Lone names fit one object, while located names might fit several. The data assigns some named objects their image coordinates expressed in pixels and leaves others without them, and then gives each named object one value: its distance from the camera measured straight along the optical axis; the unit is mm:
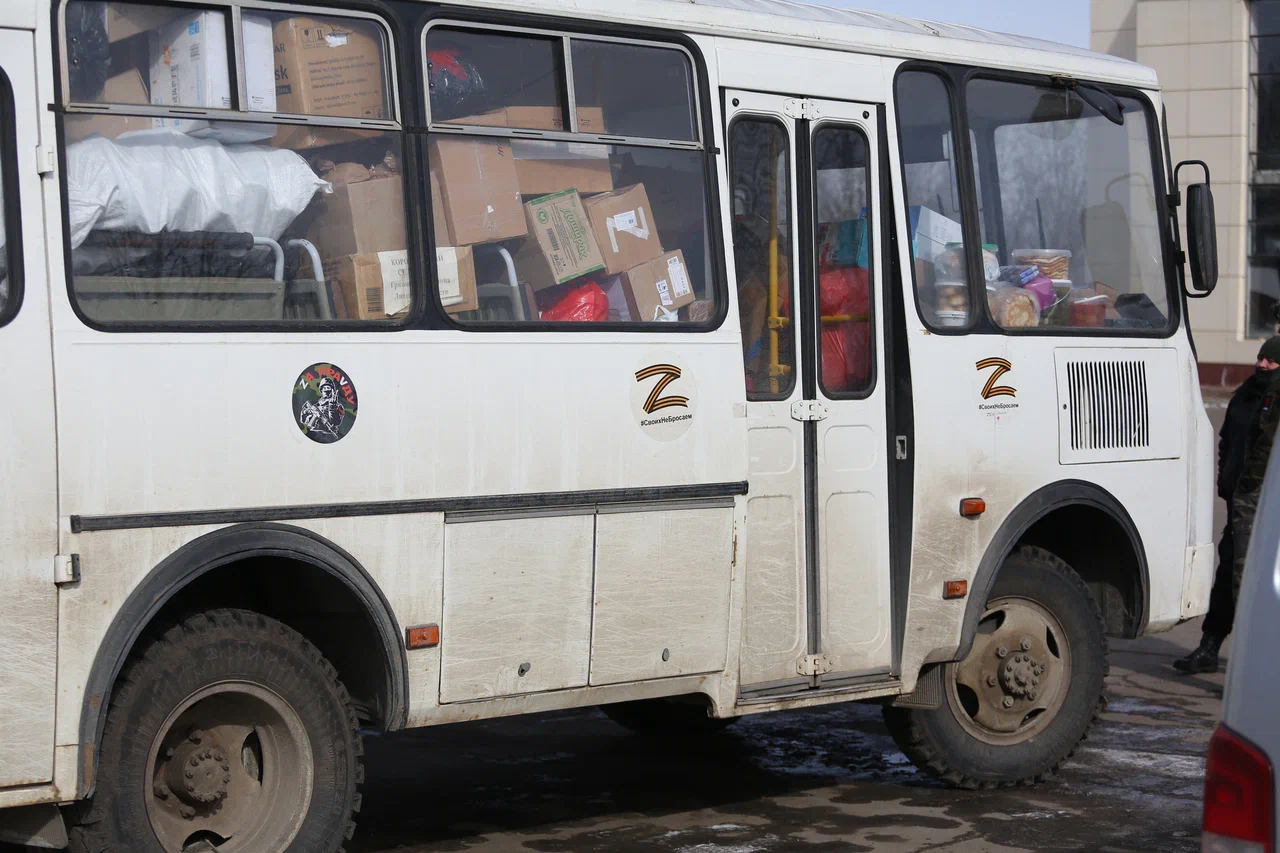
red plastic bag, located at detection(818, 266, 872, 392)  6410
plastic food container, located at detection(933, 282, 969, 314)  6750
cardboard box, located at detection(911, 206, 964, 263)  6723
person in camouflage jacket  8734
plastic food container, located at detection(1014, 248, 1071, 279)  7145
